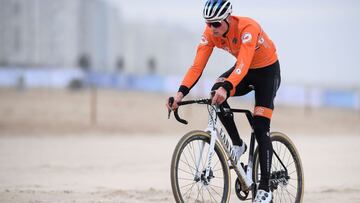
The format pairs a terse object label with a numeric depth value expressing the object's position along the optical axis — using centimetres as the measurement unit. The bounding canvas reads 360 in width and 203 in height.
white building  14037
